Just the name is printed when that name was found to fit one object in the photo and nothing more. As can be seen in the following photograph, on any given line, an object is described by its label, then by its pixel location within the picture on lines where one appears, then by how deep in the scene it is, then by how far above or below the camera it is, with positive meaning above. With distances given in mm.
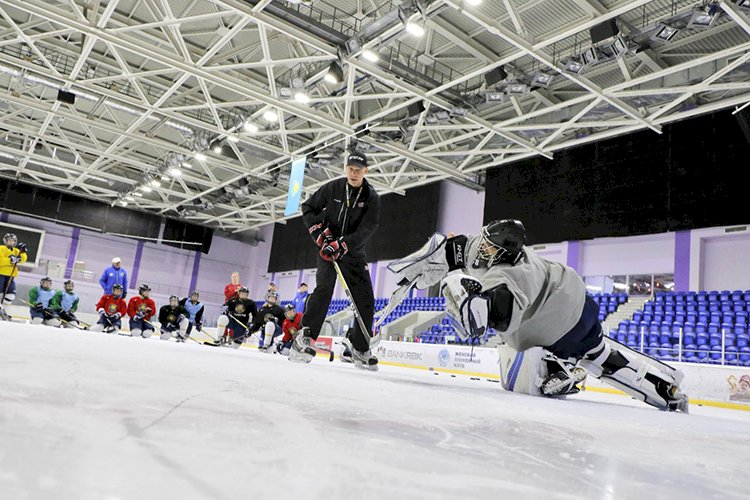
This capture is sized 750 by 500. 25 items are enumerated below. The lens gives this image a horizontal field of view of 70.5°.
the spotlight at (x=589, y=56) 8742 +4876
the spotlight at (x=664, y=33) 7953 +4933
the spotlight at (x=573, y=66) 9051 +4850
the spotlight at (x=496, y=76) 10492 +5226
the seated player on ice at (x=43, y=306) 10109 -389
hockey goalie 2146 +147
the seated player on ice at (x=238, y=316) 8828 -89
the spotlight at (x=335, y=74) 9746 +4476
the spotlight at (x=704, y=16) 7324 +4847
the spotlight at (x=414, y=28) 8141 +4604
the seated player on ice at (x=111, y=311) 10266 -333
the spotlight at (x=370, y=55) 9164 +4638
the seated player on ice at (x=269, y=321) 8523 -112
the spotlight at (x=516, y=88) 10191 +4893
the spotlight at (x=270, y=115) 12516 +4633
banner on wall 12633 +3269
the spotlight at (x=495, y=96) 10614 +4871
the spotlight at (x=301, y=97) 11109 +4572
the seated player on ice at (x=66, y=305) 10367 -325
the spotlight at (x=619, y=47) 8453 +4913
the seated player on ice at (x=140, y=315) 10726 -346
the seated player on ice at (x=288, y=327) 8016 -161
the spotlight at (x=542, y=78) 9703 +4891
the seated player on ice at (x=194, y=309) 10422 -93
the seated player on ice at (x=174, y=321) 9938 -359
